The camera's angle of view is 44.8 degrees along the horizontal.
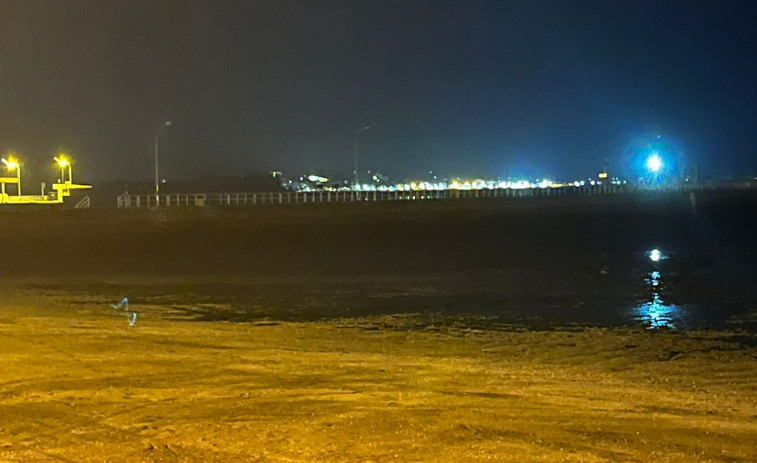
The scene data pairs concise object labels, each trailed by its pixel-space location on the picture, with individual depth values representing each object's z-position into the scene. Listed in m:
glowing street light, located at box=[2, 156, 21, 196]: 78.51
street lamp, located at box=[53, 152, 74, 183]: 80.06
